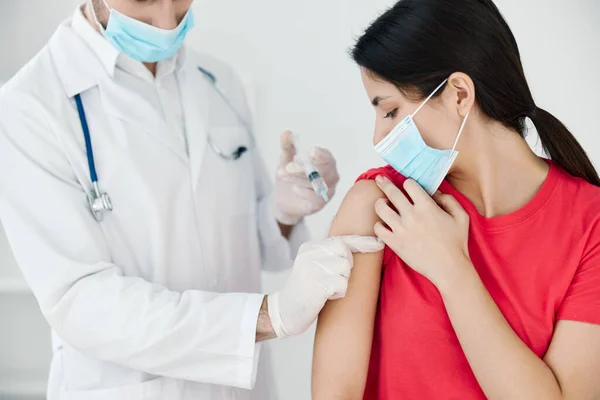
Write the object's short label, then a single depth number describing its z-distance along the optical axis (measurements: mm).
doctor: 1357
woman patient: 1151
